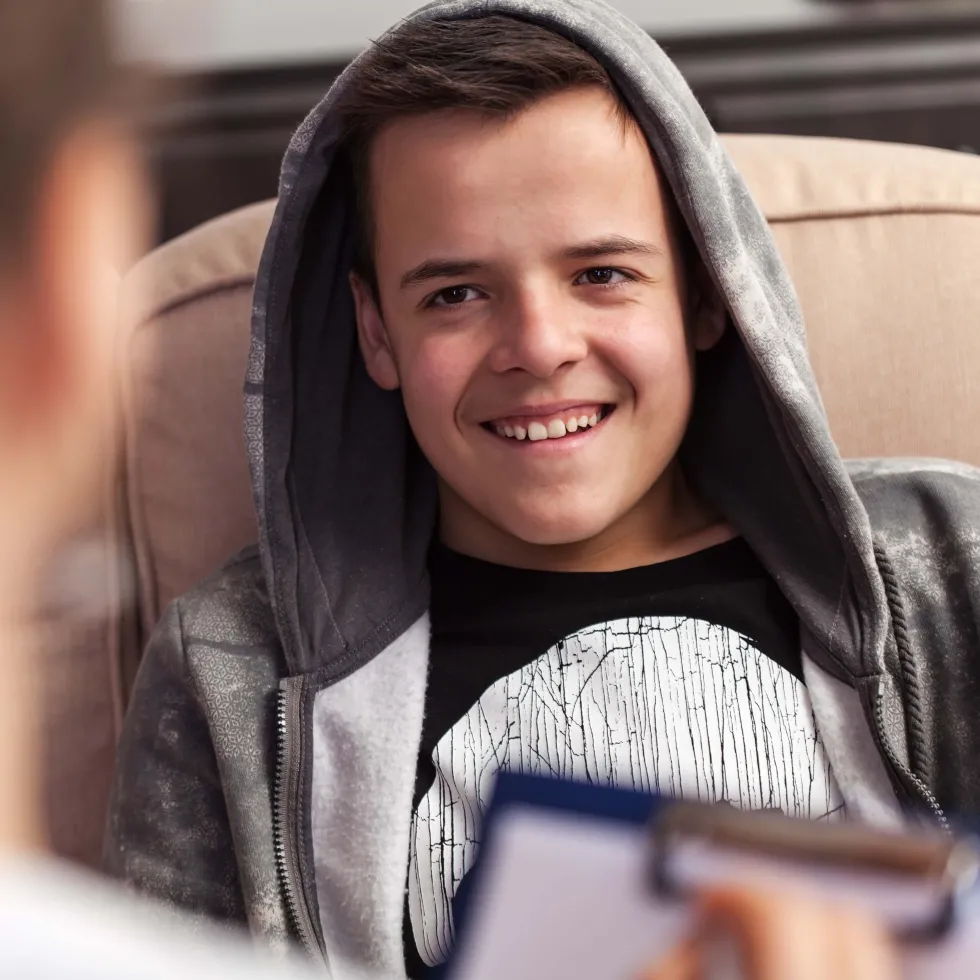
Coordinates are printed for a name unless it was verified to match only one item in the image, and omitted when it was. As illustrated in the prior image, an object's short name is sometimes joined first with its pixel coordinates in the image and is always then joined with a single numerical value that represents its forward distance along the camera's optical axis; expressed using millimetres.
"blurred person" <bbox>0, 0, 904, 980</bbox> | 571
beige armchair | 1234
